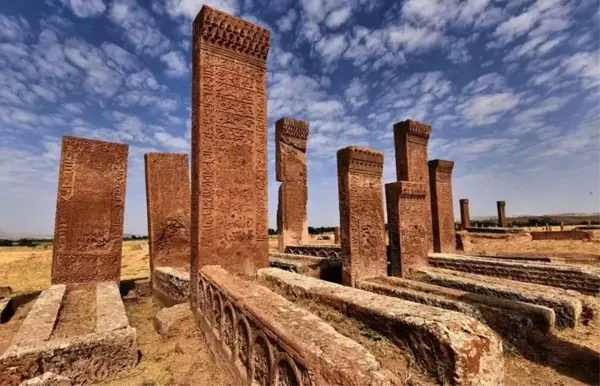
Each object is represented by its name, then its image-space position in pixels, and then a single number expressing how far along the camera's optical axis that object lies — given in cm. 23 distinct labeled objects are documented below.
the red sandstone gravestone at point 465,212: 1988
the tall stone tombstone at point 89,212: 648
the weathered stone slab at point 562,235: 1420
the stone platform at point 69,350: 297
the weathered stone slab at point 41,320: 337
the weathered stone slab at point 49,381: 266
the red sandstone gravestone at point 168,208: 778
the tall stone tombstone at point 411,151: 997
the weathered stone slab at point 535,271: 554
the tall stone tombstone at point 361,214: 634
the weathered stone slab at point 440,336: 198
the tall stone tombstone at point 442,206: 1020
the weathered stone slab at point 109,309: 377
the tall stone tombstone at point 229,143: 465
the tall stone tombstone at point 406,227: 693
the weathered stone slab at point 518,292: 437
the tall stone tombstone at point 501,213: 2214
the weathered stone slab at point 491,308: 397
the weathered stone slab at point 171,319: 445
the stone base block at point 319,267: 698
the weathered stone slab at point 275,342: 167
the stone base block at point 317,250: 891
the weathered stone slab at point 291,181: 1080
